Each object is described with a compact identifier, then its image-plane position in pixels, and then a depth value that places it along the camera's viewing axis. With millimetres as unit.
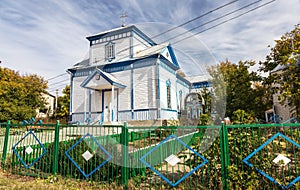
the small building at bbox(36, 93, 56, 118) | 29622
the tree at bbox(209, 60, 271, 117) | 14492
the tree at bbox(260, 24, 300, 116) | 9688
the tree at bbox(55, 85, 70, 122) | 25142
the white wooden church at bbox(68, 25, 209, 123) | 12539
